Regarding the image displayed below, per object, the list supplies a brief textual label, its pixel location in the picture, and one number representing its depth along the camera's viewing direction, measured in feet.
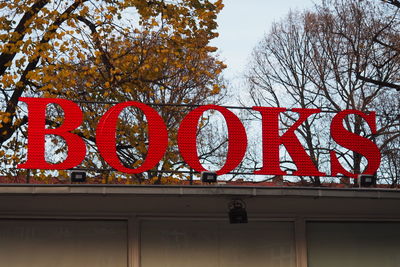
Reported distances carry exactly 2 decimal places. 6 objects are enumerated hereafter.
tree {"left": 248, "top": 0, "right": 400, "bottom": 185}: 87.15
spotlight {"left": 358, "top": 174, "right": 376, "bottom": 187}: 33.86
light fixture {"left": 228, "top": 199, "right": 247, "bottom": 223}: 30.63
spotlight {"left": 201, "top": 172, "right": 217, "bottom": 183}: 31.94
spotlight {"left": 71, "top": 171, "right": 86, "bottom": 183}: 30.83
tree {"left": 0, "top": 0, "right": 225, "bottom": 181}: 53.01
